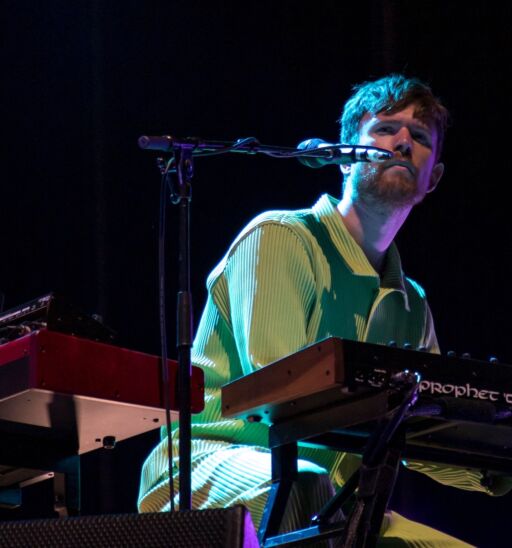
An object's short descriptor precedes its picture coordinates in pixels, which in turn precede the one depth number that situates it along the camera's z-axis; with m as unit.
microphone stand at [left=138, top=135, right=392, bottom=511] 4.51
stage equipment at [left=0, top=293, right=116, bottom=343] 4.59
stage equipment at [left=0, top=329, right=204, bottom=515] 4.38
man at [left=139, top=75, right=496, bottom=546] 5.08
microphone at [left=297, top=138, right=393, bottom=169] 5.26
